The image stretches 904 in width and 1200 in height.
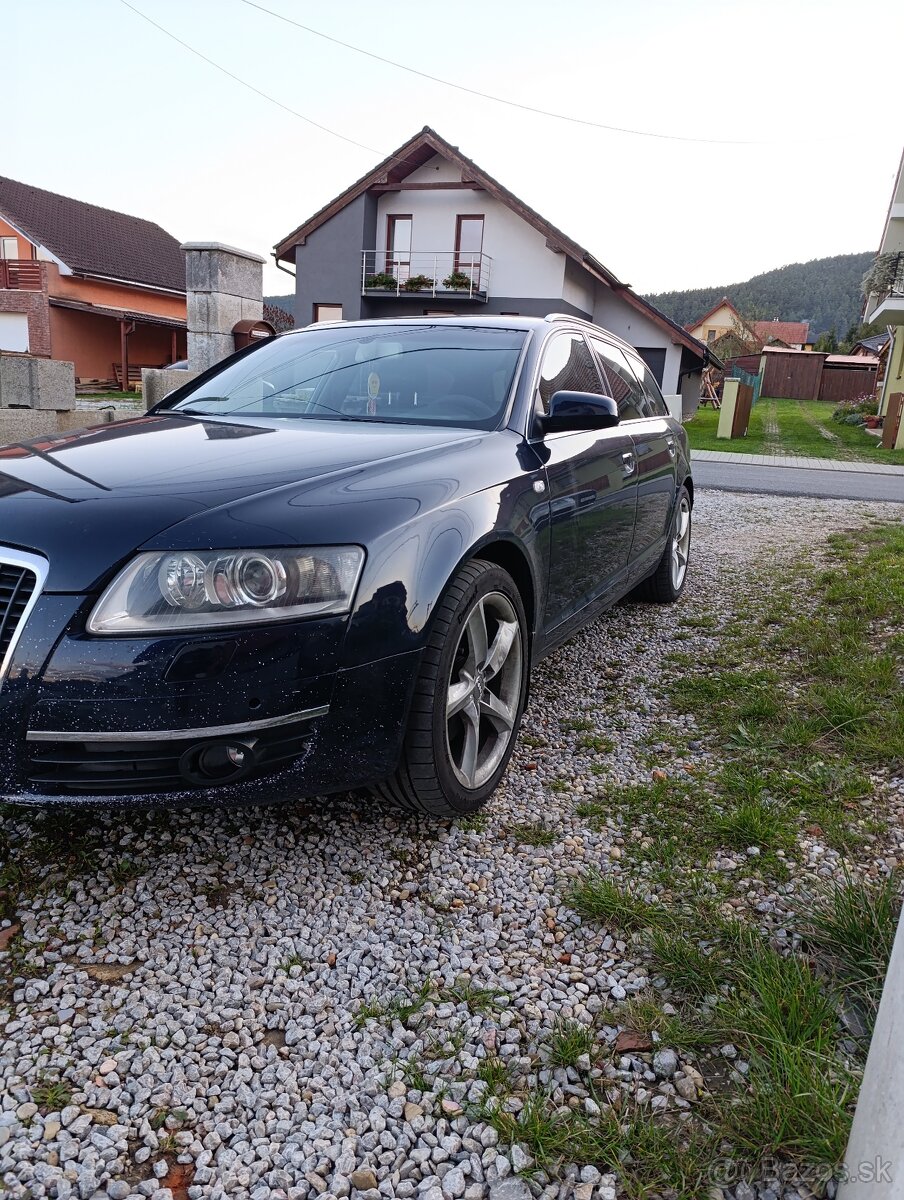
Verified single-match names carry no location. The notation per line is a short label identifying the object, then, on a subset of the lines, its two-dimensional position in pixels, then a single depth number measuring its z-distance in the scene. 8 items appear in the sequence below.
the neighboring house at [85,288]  31.89
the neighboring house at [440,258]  27.19
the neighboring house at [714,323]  76.50
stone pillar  7.96
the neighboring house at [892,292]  26.53
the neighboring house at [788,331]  89.82
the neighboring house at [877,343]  45.94
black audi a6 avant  2.11
